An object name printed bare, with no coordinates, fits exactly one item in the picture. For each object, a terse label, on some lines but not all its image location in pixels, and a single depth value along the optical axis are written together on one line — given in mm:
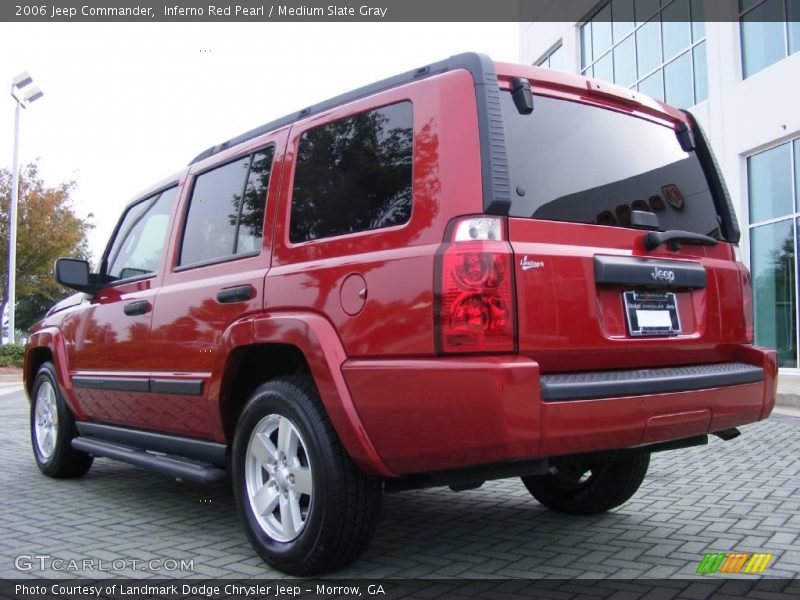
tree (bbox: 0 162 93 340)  27109
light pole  24273
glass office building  13844
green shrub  22812
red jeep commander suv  2768
